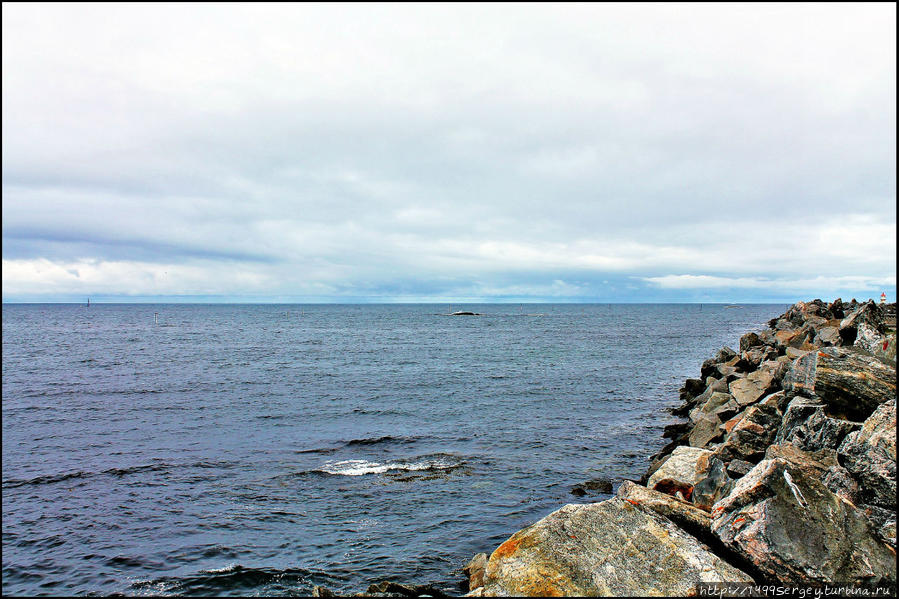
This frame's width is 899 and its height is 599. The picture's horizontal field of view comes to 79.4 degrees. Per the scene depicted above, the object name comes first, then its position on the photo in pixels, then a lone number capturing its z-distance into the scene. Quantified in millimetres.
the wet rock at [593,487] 18141
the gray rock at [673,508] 10500
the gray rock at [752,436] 13805
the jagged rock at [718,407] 21109
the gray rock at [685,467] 14205
